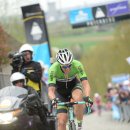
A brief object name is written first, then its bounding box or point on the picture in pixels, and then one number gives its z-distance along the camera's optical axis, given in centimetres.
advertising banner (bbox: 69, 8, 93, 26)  2873
